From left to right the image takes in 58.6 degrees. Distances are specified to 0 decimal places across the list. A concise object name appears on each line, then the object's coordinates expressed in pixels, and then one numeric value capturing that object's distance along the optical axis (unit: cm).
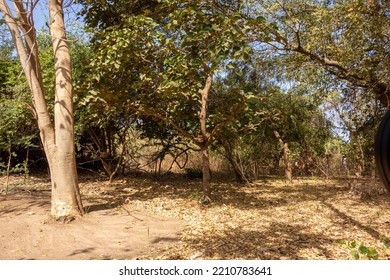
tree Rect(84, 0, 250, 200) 545
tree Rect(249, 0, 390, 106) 688
